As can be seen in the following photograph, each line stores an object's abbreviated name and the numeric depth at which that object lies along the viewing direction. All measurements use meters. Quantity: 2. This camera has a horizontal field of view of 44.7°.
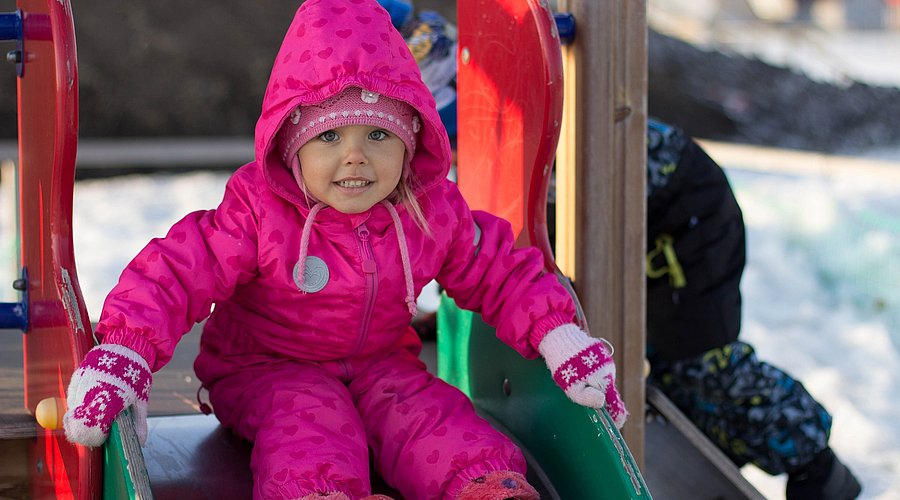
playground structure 1.56
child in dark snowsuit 2.37
